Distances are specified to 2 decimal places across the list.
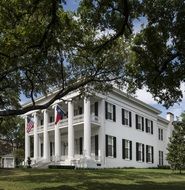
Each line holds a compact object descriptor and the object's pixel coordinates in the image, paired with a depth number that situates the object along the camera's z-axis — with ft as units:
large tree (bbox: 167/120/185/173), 62.03
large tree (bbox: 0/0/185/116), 26.82
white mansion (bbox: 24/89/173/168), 71.15
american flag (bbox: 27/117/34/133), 74.77
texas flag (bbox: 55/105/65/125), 66.56
